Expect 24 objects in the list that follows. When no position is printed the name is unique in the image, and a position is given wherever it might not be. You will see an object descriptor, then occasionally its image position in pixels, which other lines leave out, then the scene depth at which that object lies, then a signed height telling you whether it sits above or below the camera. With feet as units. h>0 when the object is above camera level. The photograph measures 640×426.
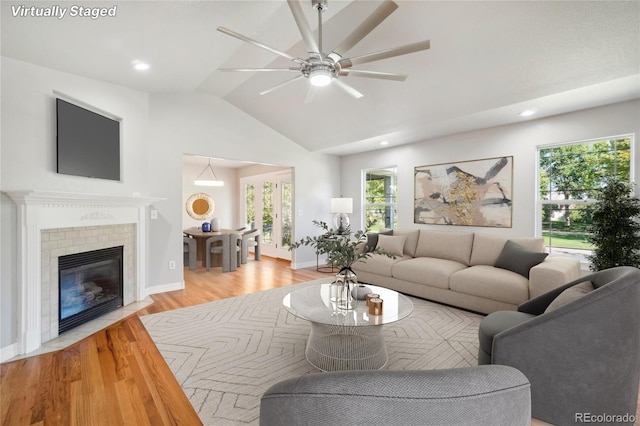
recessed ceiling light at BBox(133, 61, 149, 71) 10.30 +5.03
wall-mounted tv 9.62 +2.27
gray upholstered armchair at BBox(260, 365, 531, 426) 1.91 -1.27
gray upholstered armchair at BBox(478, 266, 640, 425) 4.69 -2.38
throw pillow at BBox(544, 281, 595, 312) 5.50 -1.59
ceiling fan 6.24 +3.79
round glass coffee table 7.32 -3.38
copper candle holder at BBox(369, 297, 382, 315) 7.62 -2.54
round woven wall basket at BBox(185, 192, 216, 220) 26.43 +0.13
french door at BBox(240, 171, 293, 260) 23.03 -0.09
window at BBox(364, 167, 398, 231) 19.16 +0.77
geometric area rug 6.54 -4.07
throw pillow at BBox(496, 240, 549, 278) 10.75 -1.85
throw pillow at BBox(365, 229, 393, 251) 15.61 -1.65
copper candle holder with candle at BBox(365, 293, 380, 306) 8.02 -2.44
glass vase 8.18 -2.28
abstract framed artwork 13.92 +0.82
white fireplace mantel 8.27 -0.63
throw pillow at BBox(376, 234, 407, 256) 15.05 -1.80
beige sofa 10.01 -2.41
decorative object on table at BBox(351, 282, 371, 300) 8.83 -2.52
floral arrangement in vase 8.07 -1.35
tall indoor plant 9.44 -0.58
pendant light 26.63 +2.96
